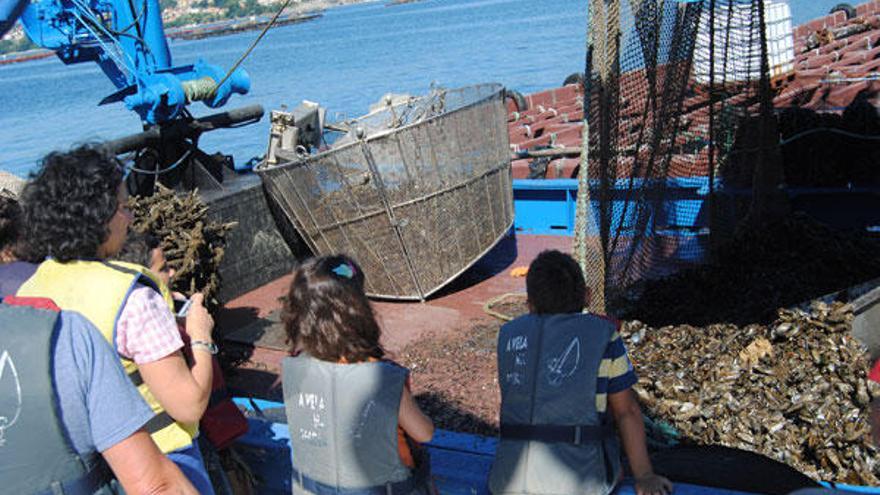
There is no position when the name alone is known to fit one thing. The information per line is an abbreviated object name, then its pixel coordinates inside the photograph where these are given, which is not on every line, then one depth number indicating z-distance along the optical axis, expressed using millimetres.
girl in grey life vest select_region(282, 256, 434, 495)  2600
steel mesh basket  7680
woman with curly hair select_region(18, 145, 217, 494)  2434
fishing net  5832
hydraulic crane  8070
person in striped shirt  2781
